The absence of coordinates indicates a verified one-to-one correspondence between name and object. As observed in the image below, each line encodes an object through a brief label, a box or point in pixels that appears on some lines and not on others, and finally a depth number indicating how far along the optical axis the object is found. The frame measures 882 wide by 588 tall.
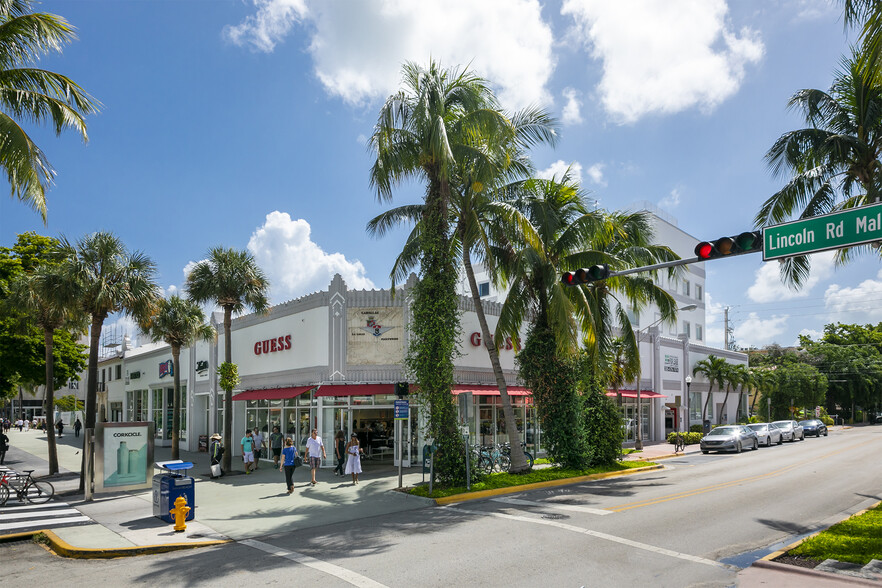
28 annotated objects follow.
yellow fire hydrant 12.76
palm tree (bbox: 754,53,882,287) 14.84
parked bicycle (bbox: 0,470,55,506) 17.14
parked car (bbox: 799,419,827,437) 45.06
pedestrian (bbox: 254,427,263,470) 24.17
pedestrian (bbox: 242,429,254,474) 22.94
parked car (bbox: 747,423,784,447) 35.84
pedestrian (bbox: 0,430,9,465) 27.26
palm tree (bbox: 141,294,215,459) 28.64
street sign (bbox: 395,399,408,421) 17.16
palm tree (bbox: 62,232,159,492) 20.50
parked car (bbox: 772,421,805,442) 38.59
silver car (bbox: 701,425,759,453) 31.50
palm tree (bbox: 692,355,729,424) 44.03
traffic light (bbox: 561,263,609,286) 12.74
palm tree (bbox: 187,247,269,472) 23.58
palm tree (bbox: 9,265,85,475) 20.66
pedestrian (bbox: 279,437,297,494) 17.98
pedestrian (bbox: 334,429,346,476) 22.22
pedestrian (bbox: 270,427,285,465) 24.30
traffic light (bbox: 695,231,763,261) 10.73
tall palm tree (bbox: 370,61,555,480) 17.38
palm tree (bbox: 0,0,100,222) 11.17
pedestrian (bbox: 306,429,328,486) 20.04
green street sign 9.35
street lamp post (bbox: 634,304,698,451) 31.45
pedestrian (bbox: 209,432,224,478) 21.97
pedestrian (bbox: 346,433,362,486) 19.41
